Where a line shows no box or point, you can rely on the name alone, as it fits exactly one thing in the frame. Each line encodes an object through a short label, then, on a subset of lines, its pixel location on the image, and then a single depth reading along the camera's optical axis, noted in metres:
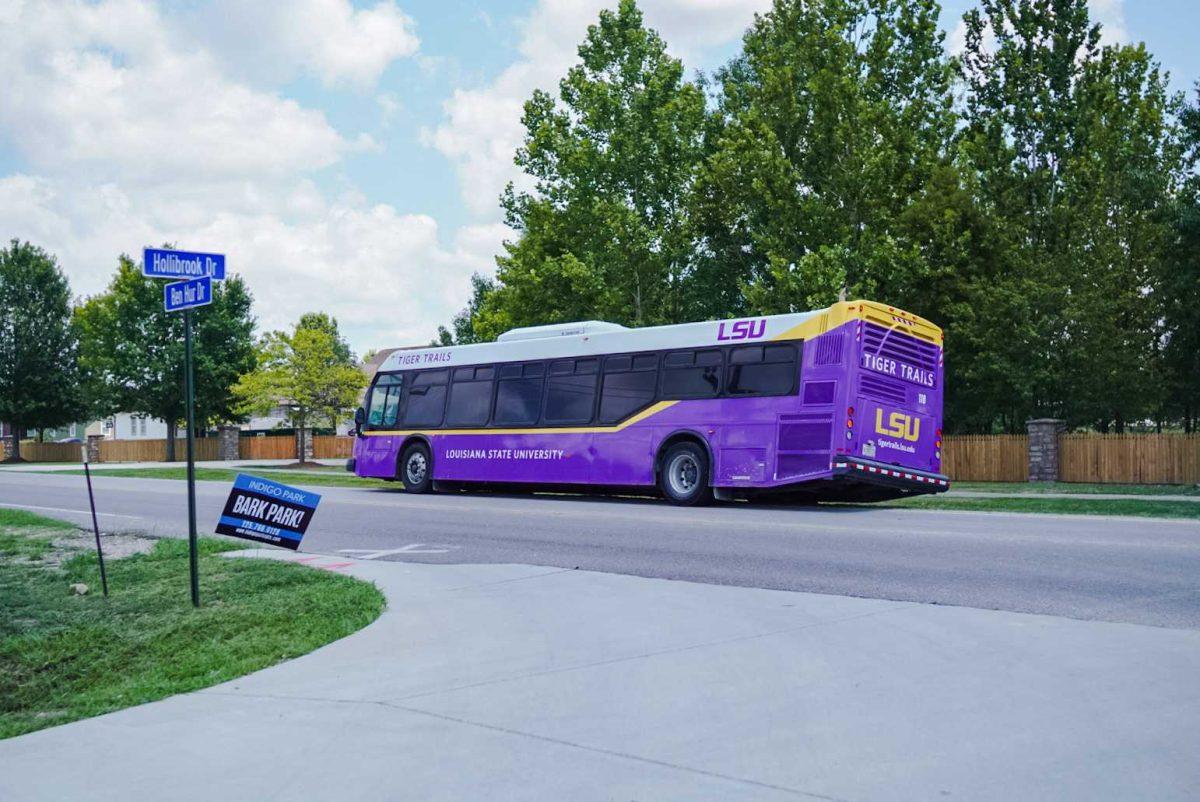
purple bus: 18.00
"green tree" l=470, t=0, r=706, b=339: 35.97
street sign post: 8.72
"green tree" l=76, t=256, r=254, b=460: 60.25
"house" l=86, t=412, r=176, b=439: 85.44
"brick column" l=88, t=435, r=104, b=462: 63.53
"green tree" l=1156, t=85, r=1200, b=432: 28.20
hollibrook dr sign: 8.78
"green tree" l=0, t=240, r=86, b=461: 64.88
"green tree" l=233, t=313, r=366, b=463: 48.03
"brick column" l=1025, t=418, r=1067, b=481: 30.06
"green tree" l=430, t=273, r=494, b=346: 84.50
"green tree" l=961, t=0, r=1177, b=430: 31.47
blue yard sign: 9.66
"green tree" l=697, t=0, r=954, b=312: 31.88
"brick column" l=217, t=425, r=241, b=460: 59.91
